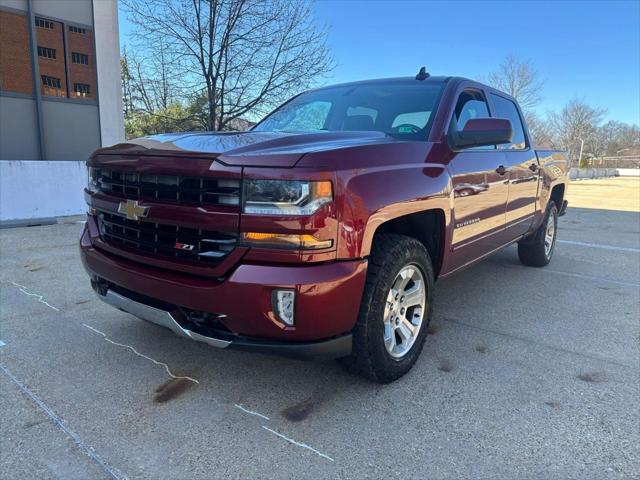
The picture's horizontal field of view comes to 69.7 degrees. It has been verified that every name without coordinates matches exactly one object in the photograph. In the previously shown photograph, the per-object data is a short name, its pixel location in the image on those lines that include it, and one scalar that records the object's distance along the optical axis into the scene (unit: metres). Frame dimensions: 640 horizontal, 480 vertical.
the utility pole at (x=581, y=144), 56.45
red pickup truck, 2.10
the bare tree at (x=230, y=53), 13.26
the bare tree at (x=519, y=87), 31.16
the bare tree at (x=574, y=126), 55.31
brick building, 8.82
